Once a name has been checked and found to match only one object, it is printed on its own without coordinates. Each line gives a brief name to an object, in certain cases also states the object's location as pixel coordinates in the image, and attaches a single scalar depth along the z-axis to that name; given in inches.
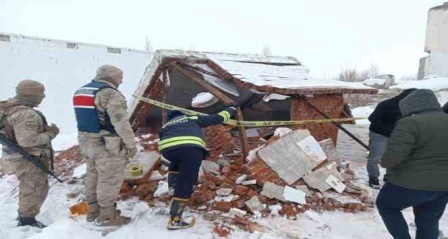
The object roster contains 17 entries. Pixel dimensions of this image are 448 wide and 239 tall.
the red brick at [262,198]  192.5
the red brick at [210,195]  195.5
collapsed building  196.5
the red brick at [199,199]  193.8
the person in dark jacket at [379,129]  205.4
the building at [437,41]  353.4
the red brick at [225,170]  223.7
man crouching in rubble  167.6
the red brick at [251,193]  195.0
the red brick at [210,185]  204.7
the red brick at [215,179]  209.8
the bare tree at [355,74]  922.5
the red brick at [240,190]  196.4
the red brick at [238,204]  187.5
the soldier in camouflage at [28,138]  163.5
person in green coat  122.1
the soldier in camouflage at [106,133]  160.4
